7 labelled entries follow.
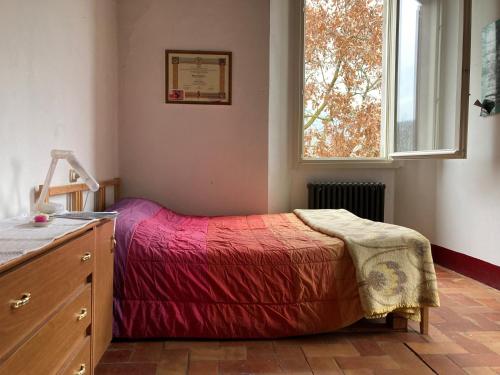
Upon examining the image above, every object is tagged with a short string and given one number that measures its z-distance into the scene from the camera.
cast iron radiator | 3.58
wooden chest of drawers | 0.86
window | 3.44
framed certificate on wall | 3.23
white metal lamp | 1.61
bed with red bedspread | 1.95
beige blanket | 1.98
